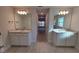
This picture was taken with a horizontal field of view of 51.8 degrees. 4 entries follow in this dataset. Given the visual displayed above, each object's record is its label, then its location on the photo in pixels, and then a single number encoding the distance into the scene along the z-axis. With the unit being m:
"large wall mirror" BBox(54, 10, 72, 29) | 2.03
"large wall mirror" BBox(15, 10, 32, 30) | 2.11
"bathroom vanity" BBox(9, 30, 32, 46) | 1.96
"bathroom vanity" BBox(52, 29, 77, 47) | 1.98
